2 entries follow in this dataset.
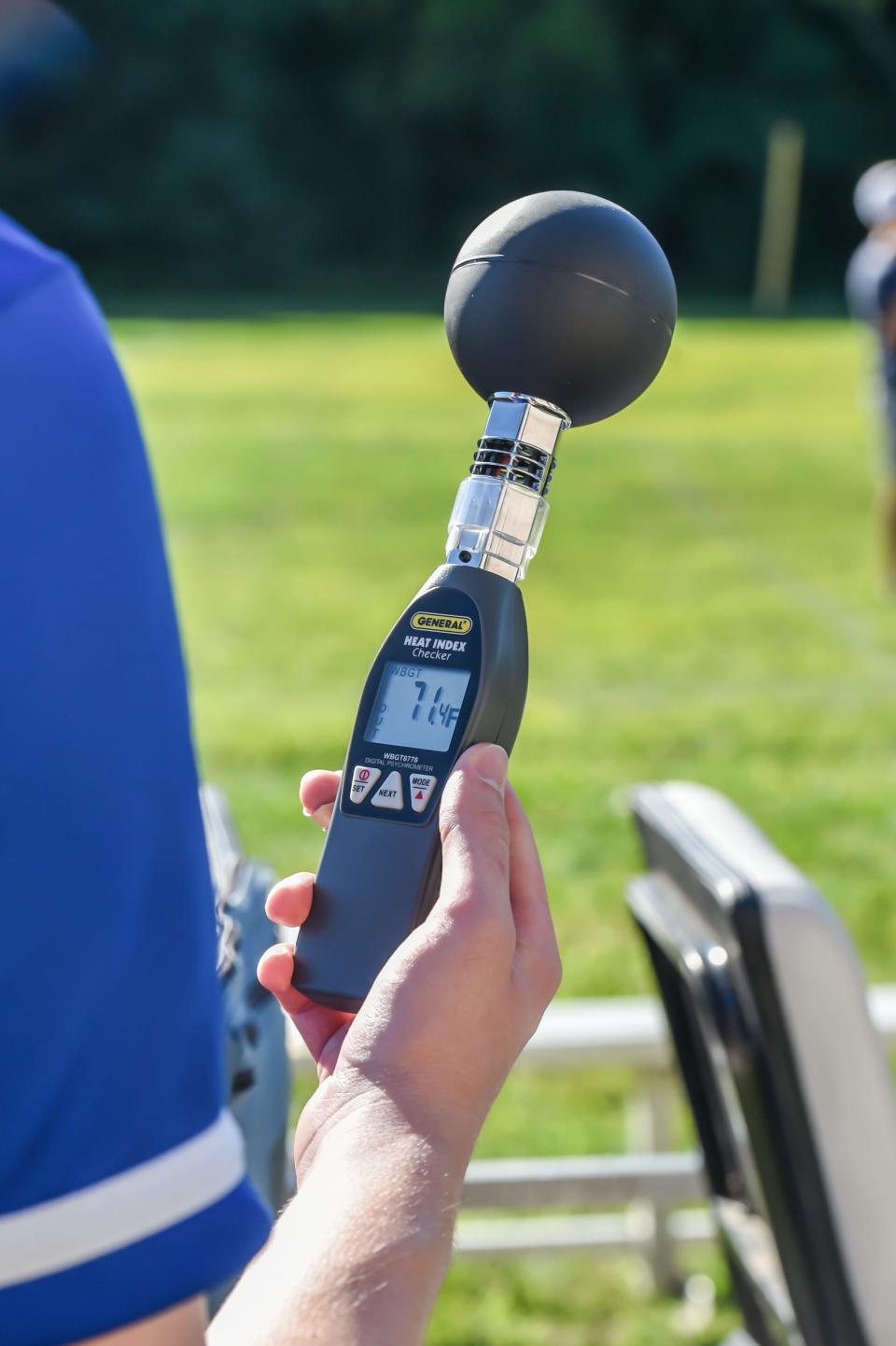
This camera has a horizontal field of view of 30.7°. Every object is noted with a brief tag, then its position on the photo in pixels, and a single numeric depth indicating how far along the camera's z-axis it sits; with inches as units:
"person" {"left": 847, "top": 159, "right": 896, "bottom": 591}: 322.7
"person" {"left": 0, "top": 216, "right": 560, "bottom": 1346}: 27.9
